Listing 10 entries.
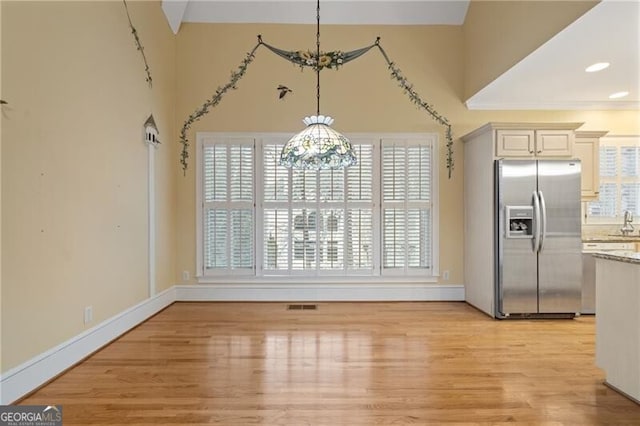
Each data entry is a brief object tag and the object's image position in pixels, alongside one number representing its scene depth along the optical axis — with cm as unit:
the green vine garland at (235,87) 529
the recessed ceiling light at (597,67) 387
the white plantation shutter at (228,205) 527
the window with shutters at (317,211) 528
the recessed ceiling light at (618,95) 481
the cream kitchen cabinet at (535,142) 443
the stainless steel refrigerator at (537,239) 439
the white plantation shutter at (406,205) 530
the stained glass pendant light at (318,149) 322
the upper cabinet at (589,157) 488
